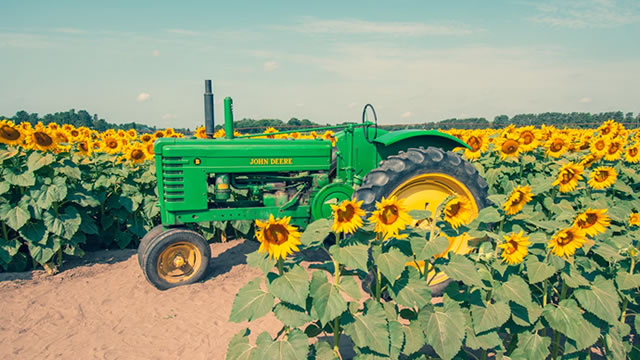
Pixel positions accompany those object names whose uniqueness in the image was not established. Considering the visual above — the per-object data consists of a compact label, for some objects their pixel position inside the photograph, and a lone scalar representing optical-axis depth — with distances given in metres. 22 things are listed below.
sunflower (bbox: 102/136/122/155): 6.36
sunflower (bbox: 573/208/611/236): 2.34
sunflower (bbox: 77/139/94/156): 5.88
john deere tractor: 4.12
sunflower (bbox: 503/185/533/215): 2.50
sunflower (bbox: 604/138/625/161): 5.09
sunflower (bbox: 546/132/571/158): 5.61
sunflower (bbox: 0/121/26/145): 4.43
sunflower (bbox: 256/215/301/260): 2.00
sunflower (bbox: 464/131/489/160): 5.77
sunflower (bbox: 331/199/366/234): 2.08
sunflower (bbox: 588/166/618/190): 3.86
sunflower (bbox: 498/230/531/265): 2.29
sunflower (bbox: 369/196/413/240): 2.11
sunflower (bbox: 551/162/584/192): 3.35
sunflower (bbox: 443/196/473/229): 2.34
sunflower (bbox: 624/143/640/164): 5.06
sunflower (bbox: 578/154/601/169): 4.23
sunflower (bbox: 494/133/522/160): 5.39
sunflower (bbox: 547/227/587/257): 2.28
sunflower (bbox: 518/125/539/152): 5.39
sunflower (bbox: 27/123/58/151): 4.57
